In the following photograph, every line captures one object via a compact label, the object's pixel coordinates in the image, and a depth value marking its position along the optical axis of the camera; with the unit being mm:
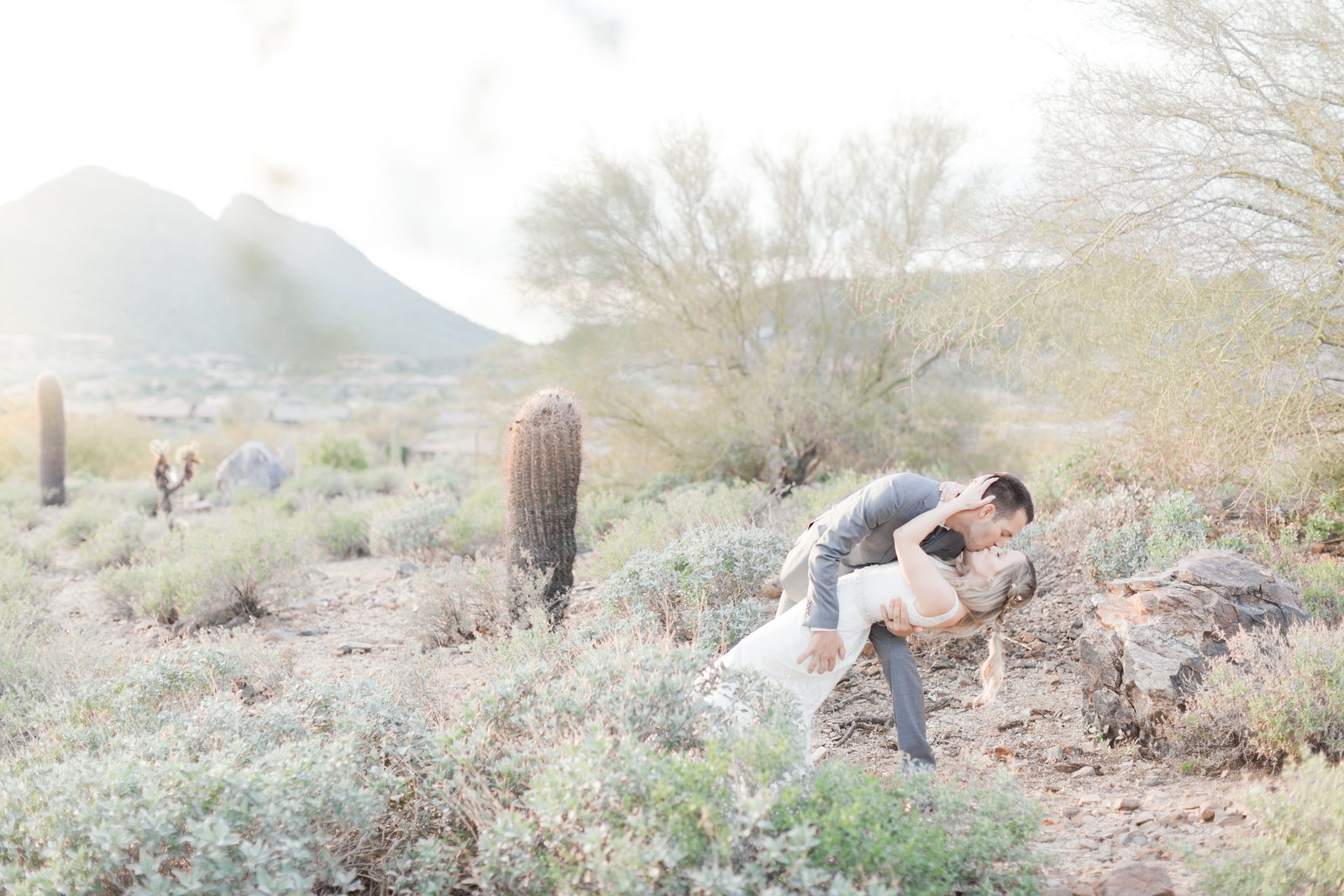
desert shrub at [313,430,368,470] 18047
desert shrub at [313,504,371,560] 9141
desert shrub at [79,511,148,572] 8438
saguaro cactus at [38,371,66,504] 12828
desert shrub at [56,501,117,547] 9930
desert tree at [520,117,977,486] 11398
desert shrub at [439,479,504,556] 8023
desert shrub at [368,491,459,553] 8281
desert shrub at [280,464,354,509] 12891
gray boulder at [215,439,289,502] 14301
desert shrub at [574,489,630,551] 8008
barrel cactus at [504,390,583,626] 5762
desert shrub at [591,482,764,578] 5910
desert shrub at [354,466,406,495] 14688
